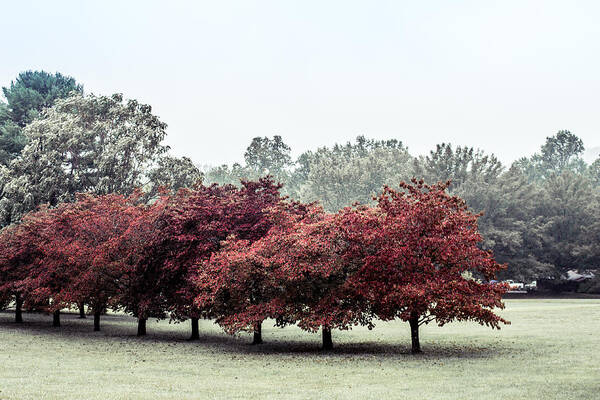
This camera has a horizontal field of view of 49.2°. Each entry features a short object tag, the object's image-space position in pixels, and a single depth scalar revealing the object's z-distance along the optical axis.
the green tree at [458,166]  72.00
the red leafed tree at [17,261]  32.00
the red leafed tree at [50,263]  29.11
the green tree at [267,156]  131.50
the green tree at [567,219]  66.31
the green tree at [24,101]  62.75
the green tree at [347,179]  89.25
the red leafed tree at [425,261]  20.27
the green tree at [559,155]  130.38
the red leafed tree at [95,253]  28.08
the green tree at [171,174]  50.31
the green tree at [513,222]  65.44
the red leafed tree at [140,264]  27.47
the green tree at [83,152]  47.31
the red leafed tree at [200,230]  25.73
